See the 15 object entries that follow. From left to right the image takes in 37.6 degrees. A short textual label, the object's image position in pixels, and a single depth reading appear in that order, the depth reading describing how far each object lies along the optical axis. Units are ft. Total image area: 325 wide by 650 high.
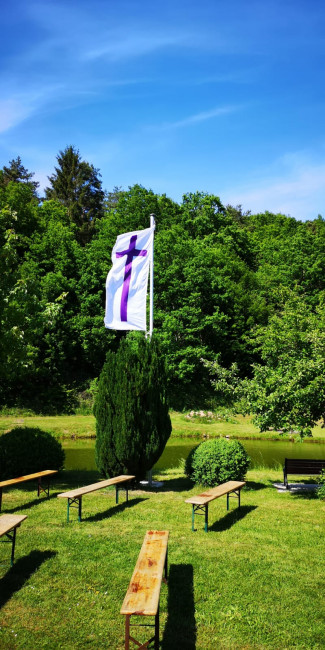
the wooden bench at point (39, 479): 32.63
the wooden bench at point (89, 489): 29.25
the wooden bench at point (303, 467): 42.94
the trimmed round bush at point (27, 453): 42.52
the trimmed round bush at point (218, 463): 39.12
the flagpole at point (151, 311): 43.87
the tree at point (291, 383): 36.01
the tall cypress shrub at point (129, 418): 38.88
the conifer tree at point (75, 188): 164.66
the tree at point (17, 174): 171.64
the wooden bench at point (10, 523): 20.97
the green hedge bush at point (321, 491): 36.40
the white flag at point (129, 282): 43.34
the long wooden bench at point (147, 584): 13.70
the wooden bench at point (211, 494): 27.07
